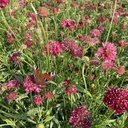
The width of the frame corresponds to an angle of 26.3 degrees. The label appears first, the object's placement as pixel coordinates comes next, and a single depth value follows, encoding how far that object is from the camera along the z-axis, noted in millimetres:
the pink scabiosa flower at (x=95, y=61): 508
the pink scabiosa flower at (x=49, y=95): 431
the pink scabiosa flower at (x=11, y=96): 455
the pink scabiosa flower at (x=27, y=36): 634
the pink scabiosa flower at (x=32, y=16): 737
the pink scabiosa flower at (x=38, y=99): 430
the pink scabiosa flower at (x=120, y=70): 467
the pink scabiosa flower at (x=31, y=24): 639
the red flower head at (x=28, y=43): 572
